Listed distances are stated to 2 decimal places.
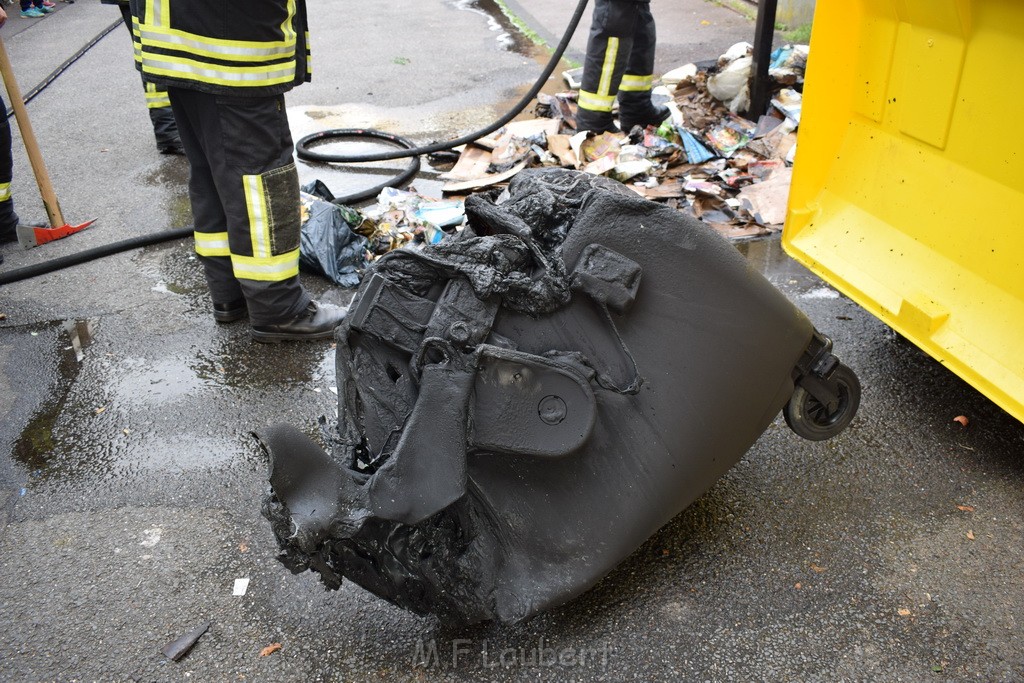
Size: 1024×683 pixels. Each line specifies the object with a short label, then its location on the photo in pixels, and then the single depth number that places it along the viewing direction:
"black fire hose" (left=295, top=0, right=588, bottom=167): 4.75
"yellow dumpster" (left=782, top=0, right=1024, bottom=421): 2.07
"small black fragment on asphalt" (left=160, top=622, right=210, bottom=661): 1.89
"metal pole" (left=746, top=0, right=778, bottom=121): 4.47
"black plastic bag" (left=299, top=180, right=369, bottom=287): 3.60
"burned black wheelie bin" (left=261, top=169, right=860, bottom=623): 1.66
